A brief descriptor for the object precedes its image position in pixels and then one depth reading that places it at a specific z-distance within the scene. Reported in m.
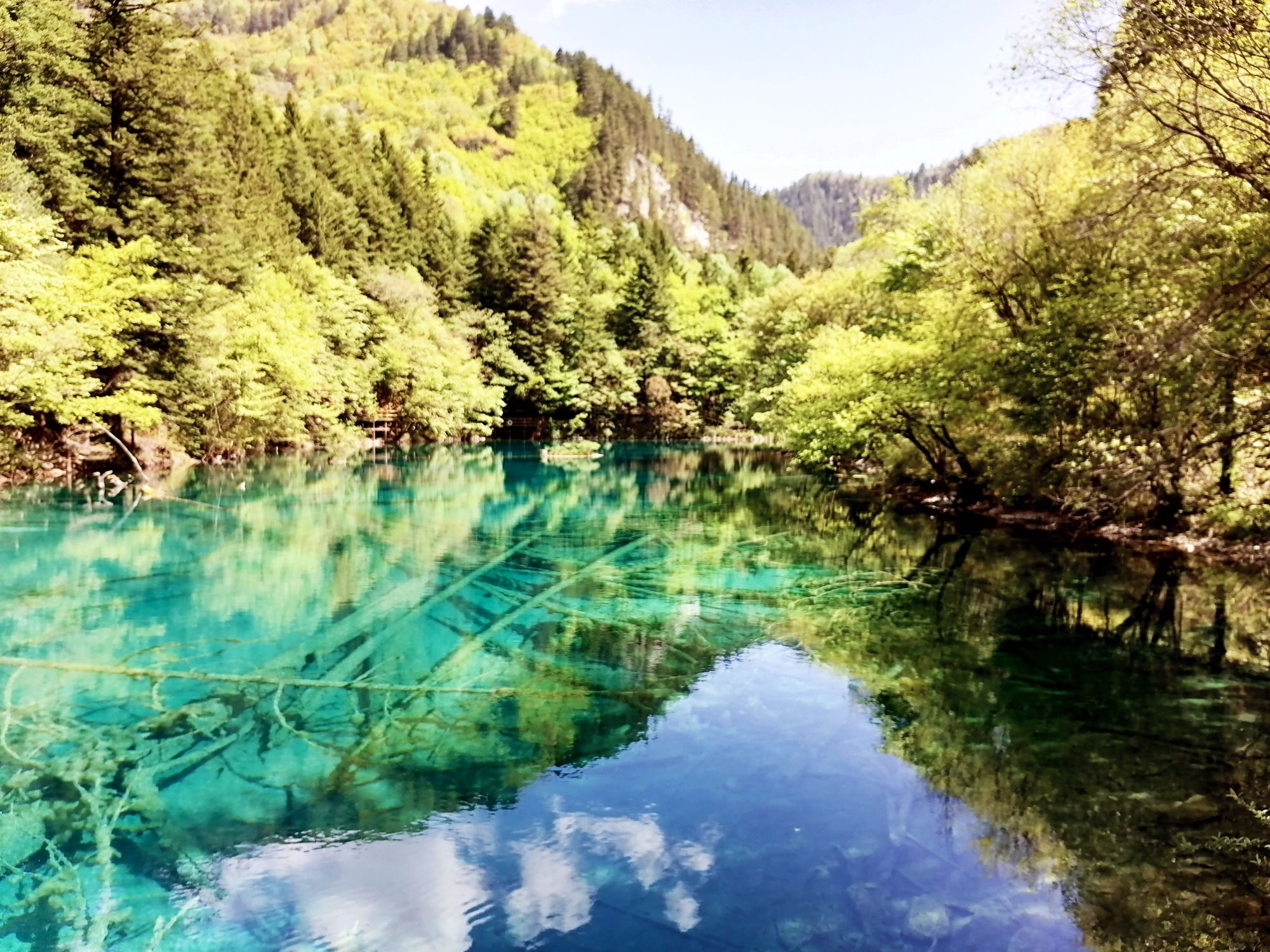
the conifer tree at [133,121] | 25.09
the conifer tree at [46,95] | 22.86
